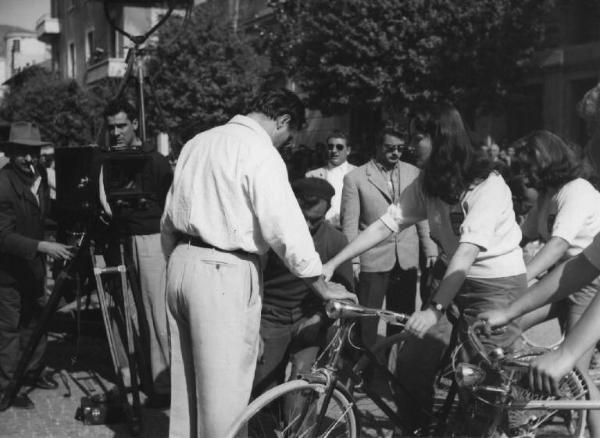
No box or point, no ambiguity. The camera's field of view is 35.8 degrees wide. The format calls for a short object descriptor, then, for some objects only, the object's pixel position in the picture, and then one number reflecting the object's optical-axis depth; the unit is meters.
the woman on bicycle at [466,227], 4.37
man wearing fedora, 6.32
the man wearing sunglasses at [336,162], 8.81
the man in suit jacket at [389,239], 6.89
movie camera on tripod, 5.72
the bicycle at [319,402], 4.06
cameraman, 6.22
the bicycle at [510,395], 3.26
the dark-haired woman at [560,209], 4.94
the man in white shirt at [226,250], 3.98
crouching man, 5.18
